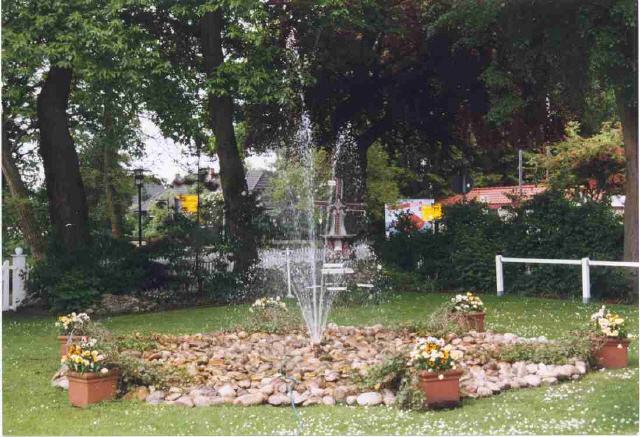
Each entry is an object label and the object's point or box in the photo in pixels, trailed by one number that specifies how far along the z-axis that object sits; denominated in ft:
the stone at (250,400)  23.85
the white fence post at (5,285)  52.31
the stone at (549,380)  25.20
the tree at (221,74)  53.21
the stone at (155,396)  24.40
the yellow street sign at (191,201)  103.38
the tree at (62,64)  46.60
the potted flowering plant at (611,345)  27.04
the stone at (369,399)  23.24
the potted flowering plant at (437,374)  22.33
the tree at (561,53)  44.27
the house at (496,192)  111.35
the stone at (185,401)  23.82
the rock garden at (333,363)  23.53
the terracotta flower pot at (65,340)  30.12
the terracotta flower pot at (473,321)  34.94
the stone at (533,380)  24.97
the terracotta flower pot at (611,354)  27.04
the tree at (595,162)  80.87
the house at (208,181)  79.71
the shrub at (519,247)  51.80
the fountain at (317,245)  44.20
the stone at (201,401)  23.82
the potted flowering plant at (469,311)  34.96
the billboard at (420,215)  63.46
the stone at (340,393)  23.81
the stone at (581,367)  25.94
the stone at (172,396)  24.39
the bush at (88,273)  51.13
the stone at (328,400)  23.55
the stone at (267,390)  24.27
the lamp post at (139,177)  72.97
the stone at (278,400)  23.70
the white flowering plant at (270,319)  36.47
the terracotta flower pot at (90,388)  24.22
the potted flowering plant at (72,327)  30.50
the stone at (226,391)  24.52
